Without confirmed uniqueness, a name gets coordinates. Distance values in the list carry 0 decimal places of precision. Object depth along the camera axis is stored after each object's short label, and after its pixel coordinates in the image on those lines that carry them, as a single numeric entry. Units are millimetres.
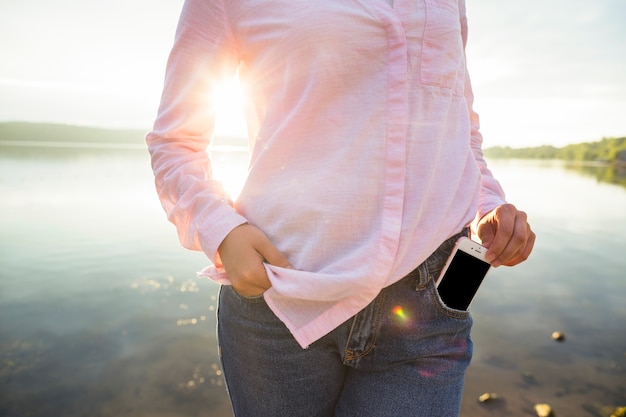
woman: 896
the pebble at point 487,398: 3836
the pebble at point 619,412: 3670
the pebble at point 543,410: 3646
